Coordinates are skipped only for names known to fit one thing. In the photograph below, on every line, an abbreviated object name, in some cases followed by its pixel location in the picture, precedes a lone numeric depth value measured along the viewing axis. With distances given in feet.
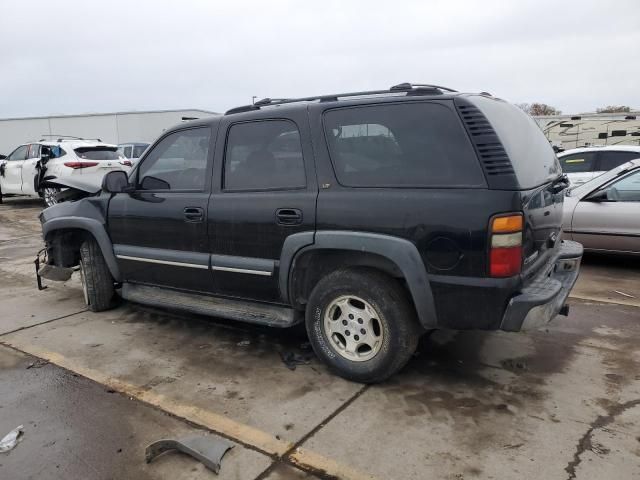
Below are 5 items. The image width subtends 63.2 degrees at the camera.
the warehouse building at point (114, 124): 90.68
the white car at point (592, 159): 27.96
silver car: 20.10
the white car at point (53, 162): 38.96
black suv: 9.70
